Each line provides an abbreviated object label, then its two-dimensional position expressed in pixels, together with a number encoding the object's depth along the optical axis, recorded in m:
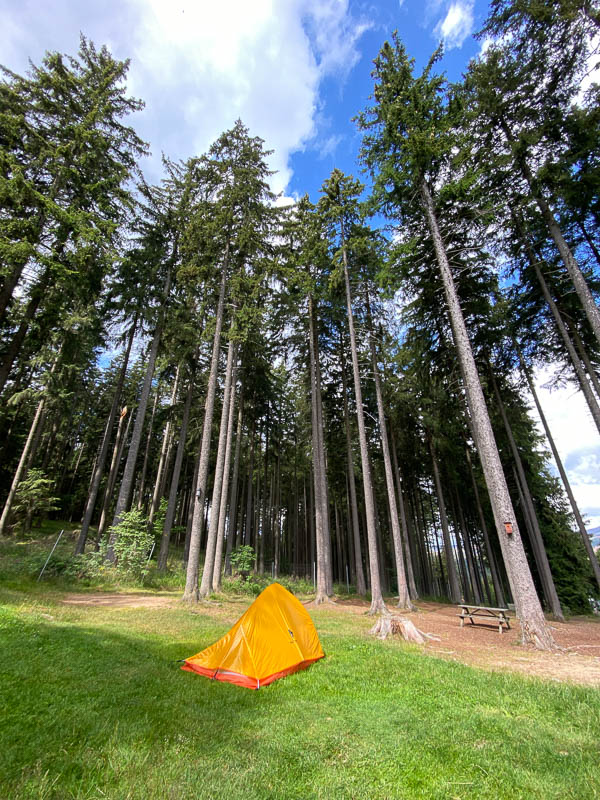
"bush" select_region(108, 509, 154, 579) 13.14
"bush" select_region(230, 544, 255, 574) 13.92
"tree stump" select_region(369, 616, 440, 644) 7.71
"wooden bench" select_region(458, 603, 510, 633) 9.27
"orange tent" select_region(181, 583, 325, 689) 4.84
